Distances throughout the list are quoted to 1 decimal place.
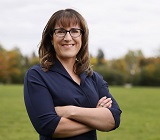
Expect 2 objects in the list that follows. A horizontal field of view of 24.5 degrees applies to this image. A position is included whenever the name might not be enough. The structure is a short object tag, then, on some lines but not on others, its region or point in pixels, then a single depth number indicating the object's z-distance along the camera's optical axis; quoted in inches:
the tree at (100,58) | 3522.6
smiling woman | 97.8
